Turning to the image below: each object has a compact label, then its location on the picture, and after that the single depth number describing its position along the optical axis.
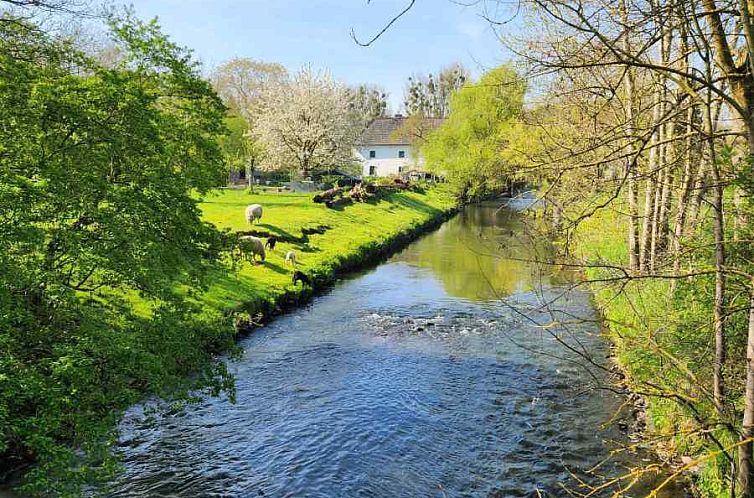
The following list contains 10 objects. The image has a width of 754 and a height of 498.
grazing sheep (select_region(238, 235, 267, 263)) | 20.94
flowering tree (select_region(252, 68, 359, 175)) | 48.56
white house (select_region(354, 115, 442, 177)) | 84.38
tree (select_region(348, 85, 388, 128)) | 107.56
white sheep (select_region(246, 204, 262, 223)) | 26.83
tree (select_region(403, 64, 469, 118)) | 96.69
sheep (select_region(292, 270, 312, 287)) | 20.78
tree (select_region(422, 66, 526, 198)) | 46.91
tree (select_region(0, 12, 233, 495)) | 7.04
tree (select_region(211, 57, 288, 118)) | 73.81
